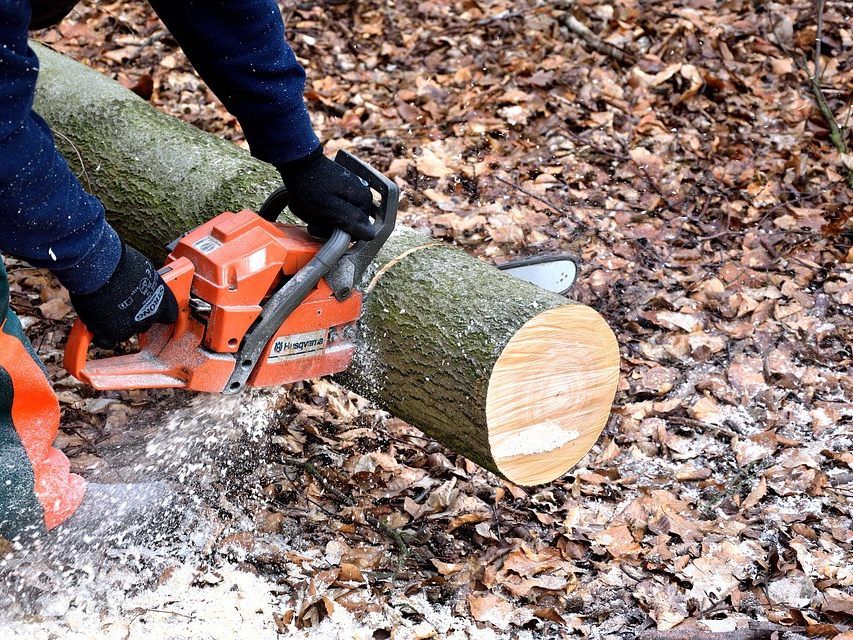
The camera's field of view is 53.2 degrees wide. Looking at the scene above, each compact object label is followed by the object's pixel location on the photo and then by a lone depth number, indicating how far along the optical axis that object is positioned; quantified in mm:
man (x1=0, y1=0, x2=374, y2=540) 2189
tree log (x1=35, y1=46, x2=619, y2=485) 2814
